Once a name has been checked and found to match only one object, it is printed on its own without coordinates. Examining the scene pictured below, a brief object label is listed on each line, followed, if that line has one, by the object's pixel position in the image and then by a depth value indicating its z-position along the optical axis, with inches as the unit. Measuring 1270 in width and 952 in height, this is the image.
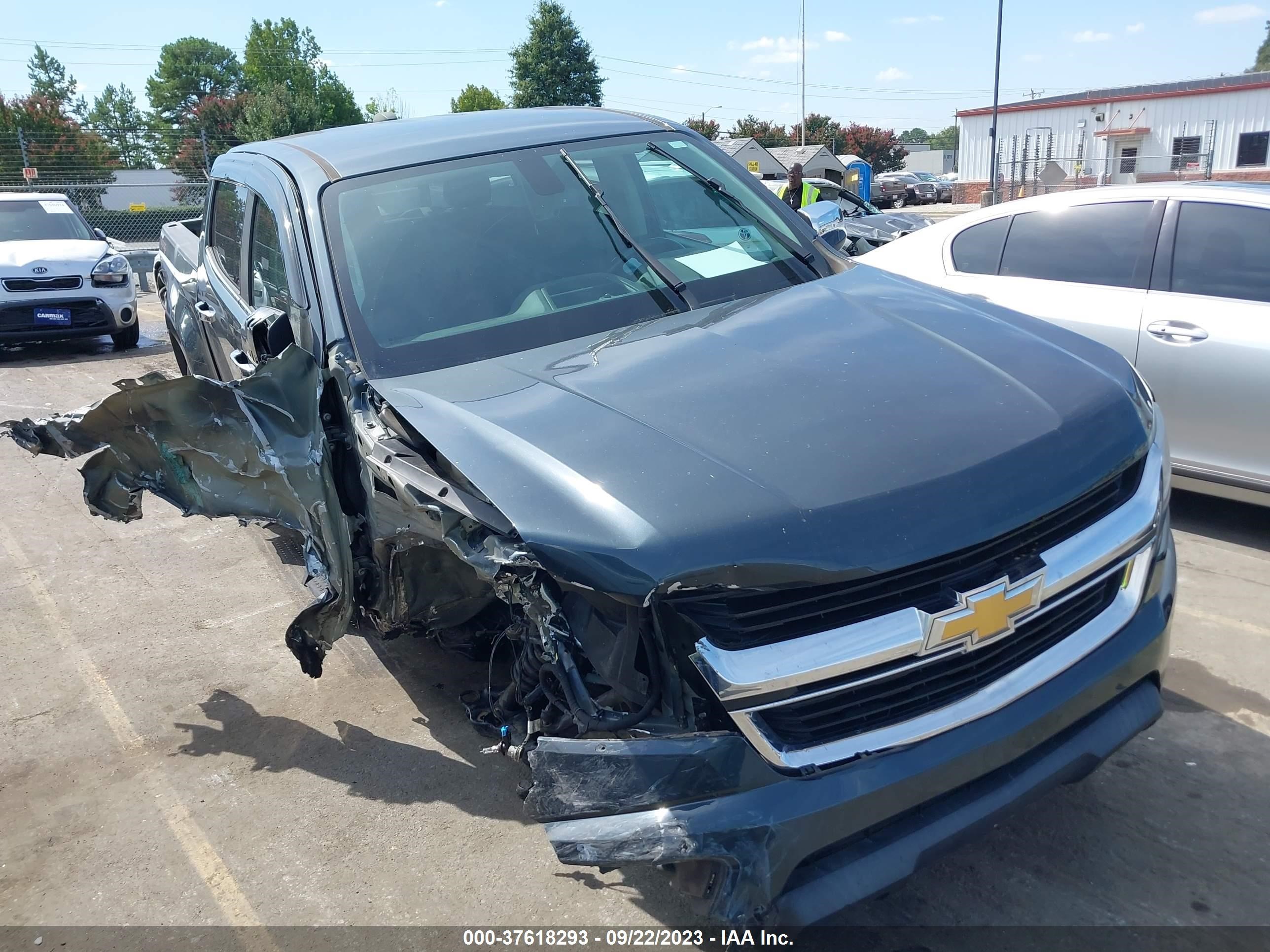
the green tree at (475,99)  2869.1
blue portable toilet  857.5
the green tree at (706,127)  2355.2
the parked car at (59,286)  401.4
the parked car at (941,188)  1856.5
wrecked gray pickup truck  77.6
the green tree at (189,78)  3722.9
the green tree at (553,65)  2411.4
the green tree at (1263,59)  5438.0
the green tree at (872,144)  2679.6
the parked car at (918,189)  1813.5
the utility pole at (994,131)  1054.4
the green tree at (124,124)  1331.2
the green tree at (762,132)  2618.1
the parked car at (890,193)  1779.0
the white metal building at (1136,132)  1491.1
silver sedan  171.2
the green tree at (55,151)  968.9
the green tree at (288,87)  2047.2
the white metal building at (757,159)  1289.4
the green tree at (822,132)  2667.3
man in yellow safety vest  491.2
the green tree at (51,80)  3253.0
